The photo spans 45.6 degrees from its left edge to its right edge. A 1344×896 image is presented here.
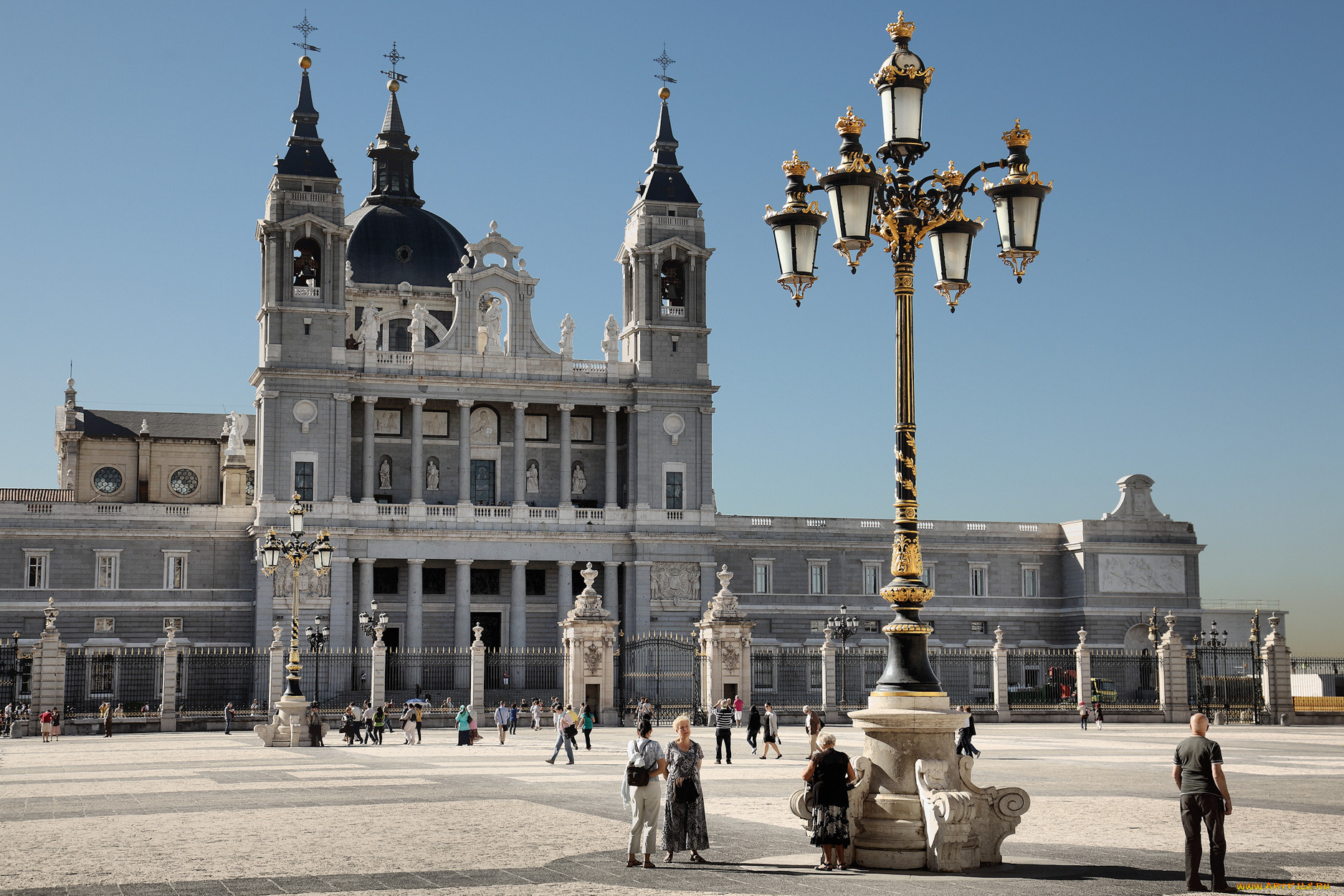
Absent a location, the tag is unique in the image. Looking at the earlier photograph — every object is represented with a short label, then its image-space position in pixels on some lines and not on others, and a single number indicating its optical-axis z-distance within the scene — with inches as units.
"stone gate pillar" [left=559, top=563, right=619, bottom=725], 1893.5
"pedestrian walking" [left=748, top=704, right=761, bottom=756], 1390.3
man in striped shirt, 1231.5
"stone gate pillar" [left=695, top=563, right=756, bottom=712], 1893.5
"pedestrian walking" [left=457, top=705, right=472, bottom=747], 1565.0
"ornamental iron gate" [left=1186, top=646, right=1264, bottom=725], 1985.7
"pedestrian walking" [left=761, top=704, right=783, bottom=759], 1307.7
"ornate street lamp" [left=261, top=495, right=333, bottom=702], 1563.7
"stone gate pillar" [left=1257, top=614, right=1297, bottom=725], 1962.4
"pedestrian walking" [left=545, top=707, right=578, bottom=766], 1226.6
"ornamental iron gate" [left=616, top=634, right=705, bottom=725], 1975.9
